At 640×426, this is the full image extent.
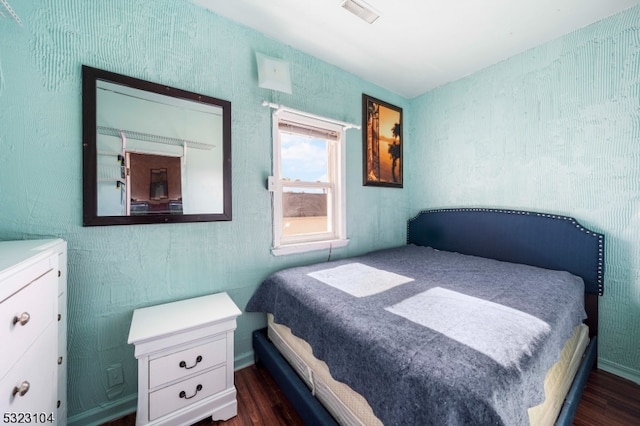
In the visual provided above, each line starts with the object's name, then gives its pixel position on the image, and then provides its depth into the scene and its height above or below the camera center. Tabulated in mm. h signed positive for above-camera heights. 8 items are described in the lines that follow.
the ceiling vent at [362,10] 1671 +1475
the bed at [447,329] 801 -520
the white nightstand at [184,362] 1221 -802
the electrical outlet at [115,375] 1453 -964
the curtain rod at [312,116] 1980 +910
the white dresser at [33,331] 693 -400
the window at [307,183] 2096 +298
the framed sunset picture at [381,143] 2704 +839
